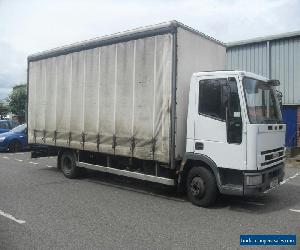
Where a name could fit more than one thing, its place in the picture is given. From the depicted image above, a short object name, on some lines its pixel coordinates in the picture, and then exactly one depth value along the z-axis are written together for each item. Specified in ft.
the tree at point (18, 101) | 111.78
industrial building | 38.50
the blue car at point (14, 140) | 42.35
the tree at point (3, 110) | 136.62
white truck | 16.05
